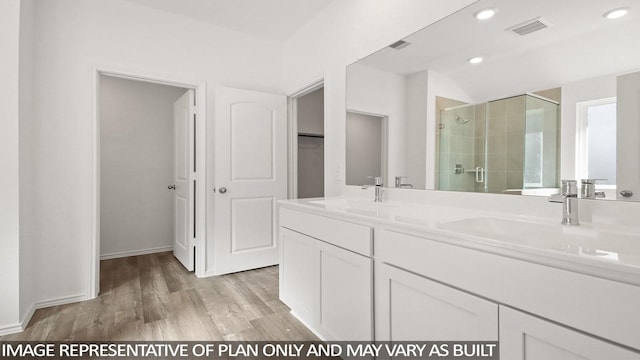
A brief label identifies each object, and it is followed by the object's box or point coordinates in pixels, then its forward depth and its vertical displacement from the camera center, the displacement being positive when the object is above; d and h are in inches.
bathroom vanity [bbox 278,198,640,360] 28.4 -13.2
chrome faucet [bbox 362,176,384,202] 80.5 -3.5
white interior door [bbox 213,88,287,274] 114.4 +0.0
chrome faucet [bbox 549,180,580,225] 45.1 -4.0
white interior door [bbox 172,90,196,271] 116.8 -1.6
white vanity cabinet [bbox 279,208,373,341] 54.9 -20.8
